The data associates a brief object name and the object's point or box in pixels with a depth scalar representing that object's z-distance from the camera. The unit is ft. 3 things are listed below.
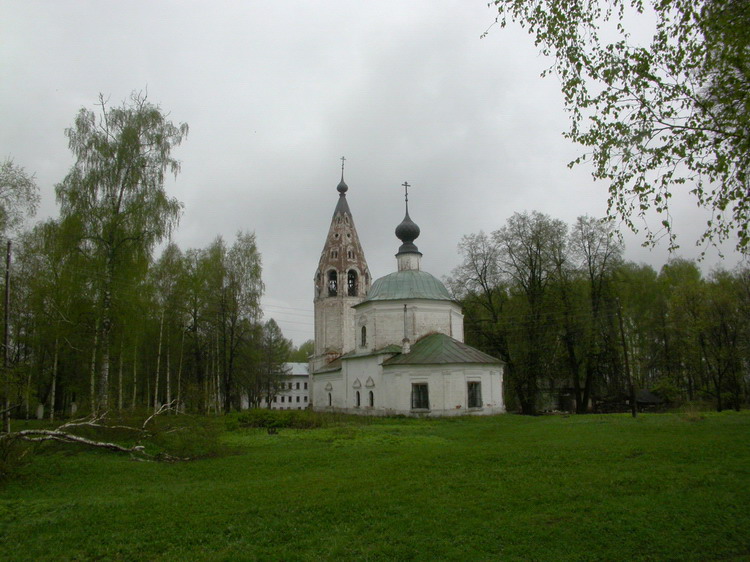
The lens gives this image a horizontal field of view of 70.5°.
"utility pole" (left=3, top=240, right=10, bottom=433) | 36.63
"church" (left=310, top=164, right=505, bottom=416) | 84.17
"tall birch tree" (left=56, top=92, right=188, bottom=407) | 59.82
